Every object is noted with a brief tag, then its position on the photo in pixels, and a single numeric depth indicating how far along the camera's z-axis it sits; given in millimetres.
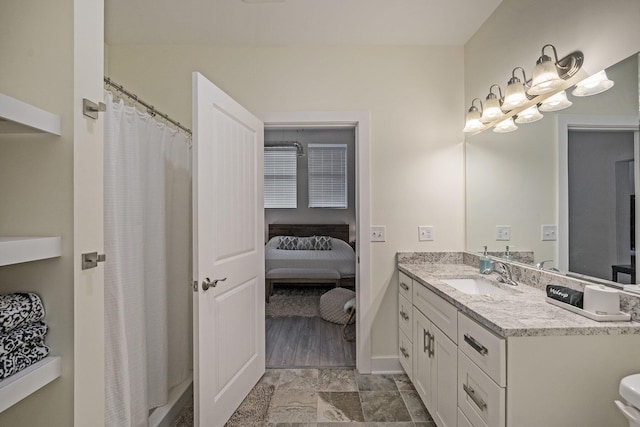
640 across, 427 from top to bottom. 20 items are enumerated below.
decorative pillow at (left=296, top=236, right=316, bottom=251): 4895
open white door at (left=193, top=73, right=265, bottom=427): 1526
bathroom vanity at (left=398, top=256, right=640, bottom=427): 1011
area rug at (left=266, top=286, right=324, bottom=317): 3647
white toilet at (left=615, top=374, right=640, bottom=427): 803
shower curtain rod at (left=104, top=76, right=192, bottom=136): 1351
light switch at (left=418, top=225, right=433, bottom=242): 2322
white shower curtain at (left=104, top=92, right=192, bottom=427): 1326
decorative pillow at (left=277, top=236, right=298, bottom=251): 4894
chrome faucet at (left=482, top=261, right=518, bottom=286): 1687
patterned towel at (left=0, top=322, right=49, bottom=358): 712
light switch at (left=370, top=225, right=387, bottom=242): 2311
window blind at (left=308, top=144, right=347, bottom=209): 5668
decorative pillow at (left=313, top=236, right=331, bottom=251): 4902
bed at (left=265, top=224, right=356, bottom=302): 4059
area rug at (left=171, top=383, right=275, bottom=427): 1757
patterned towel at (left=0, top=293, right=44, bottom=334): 726
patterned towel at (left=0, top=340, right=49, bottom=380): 703
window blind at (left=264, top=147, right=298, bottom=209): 5672
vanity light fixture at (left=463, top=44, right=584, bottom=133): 1442
